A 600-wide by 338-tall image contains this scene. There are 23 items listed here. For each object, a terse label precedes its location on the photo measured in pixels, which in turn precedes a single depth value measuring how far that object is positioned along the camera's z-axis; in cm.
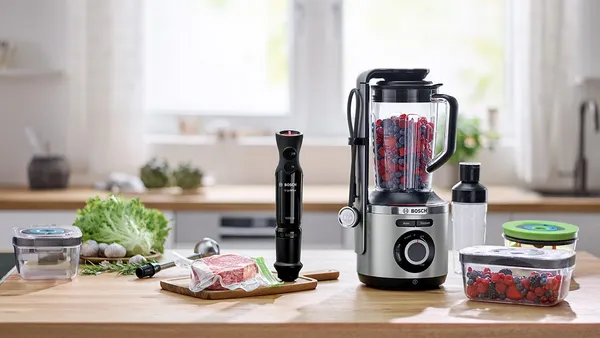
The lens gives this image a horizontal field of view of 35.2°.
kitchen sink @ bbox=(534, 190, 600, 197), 423
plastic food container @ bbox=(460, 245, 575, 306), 186
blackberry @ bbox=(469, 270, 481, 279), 191
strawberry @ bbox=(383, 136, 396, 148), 207
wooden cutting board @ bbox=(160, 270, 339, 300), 193
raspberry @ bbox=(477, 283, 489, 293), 191
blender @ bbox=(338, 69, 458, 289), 201
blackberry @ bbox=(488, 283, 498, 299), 191
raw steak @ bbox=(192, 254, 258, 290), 194
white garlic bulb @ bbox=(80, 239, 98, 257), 232
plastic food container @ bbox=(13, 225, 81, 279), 206
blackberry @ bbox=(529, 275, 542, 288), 186
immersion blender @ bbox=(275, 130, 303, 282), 204
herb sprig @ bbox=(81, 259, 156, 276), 219
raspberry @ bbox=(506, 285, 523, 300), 188
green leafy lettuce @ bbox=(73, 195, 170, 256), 234
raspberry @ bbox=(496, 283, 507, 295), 190
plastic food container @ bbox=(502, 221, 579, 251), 208
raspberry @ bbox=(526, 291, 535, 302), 187
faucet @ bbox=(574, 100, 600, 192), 422
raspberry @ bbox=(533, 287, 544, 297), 186
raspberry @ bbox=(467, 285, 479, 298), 192
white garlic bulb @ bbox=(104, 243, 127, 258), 231
